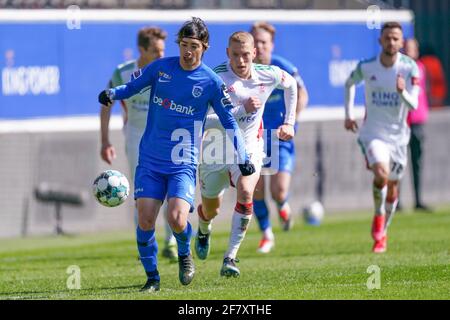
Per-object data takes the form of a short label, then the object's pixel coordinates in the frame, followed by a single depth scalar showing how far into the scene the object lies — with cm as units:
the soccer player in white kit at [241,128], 1214
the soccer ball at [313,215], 1936
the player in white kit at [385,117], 1474
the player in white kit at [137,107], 1401
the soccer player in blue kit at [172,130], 1083
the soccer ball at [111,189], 1130
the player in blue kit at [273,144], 1460
